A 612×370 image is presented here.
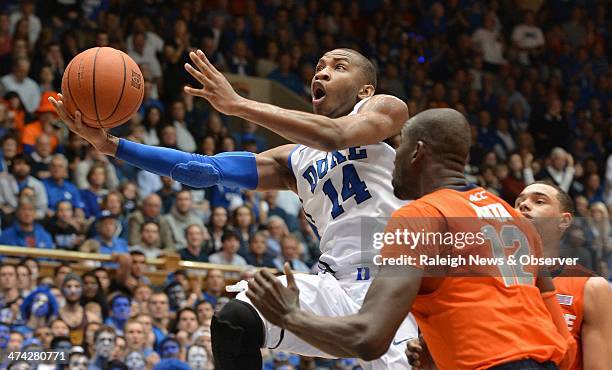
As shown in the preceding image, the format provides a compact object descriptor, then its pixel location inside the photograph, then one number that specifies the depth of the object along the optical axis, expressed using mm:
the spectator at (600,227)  9055
